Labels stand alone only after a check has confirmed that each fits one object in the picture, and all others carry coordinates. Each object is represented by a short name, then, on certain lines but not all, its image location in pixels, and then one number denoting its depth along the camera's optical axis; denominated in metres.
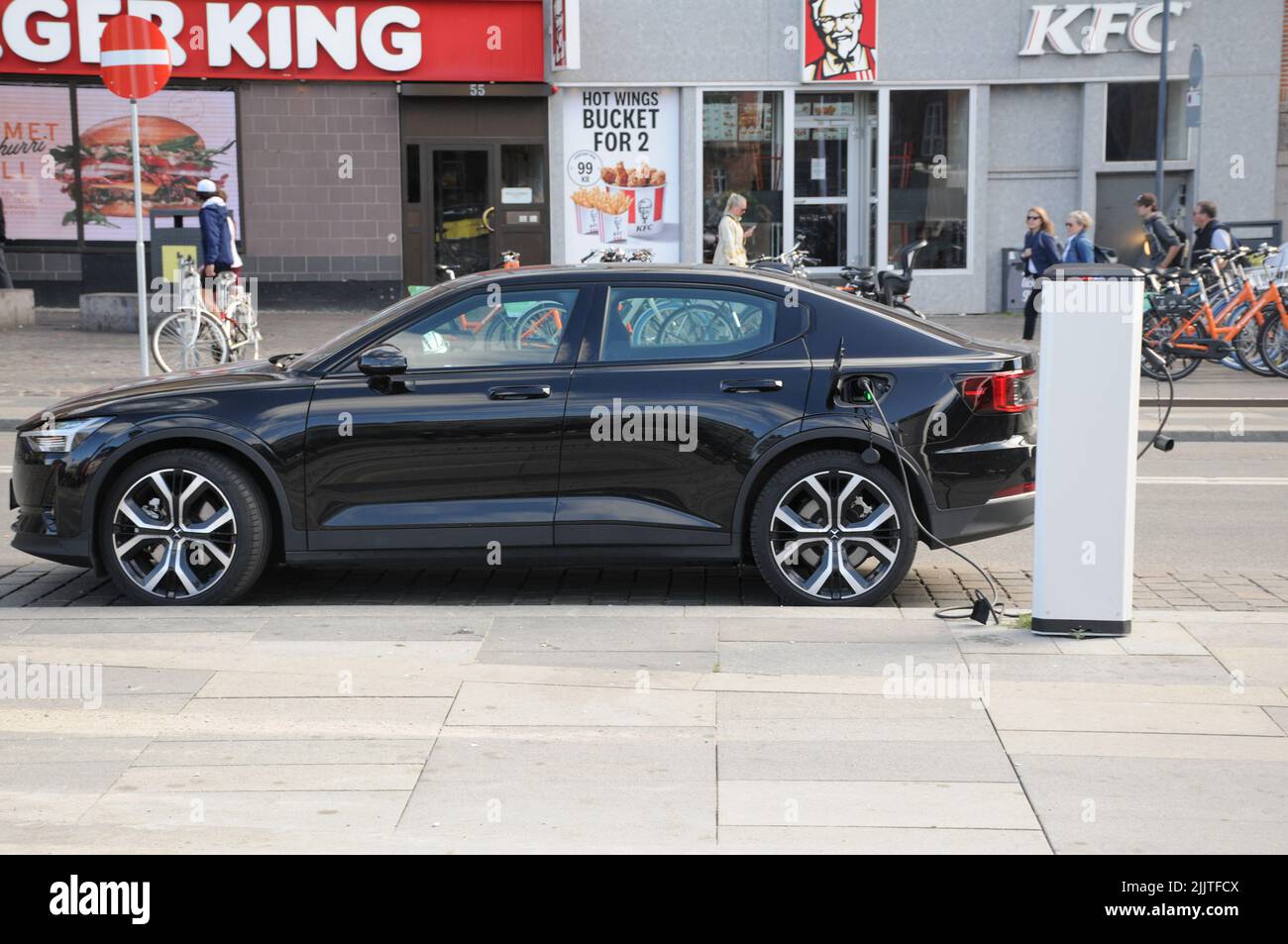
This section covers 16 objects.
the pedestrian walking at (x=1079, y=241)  18.50
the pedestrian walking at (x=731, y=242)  18.12
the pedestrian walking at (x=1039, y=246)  19.30
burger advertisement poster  22.22
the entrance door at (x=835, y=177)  23.33
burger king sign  21.75
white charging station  6.20
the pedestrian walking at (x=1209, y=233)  18.88
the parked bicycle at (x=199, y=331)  15.59
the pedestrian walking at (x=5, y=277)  20.92
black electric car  7.13
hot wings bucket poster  23.12
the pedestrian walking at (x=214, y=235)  16.86
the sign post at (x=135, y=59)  12.98
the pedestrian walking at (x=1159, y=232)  19.11
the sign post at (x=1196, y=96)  18.39
